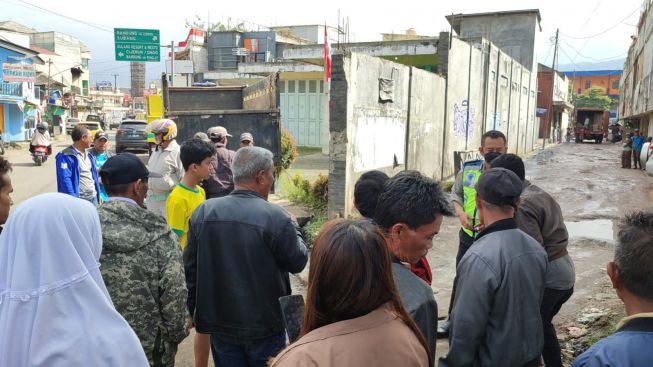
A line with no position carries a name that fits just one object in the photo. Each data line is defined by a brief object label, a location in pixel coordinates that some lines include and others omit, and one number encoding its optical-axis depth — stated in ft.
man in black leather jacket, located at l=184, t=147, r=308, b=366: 9.09
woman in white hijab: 5.43
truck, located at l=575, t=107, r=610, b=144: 138.41
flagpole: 30.65
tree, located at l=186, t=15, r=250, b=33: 142.72
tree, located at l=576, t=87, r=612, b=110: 219.82
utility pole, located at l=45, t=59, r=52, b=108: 137.06
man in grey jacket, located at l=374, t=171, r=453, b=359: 6.64
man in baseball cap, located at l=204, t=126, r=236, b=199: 20.11
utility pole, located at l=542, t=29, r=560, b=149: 123.20
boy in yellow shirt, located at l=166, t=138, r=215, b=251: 12.37
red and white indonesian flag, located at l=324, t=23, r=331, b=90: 30.70
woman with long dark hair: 4.36
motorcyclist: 59.21
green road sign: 73.05
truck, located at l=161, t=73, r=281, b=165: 28.09
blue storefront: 90.53
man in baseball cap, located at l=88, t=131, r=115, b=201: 20.57
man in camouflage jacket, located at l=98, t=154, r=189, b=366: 7.52
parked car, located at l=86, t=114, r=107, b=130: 141.98
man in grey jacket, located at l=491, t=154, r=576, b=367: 10.71
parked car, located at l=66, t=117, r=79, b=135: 137.31
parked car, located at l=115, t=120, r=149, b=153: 69.05
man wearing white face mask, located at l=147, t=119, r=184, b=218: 16.67
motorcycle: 59.21
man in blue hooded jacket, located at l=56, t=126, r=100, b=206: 17.60
